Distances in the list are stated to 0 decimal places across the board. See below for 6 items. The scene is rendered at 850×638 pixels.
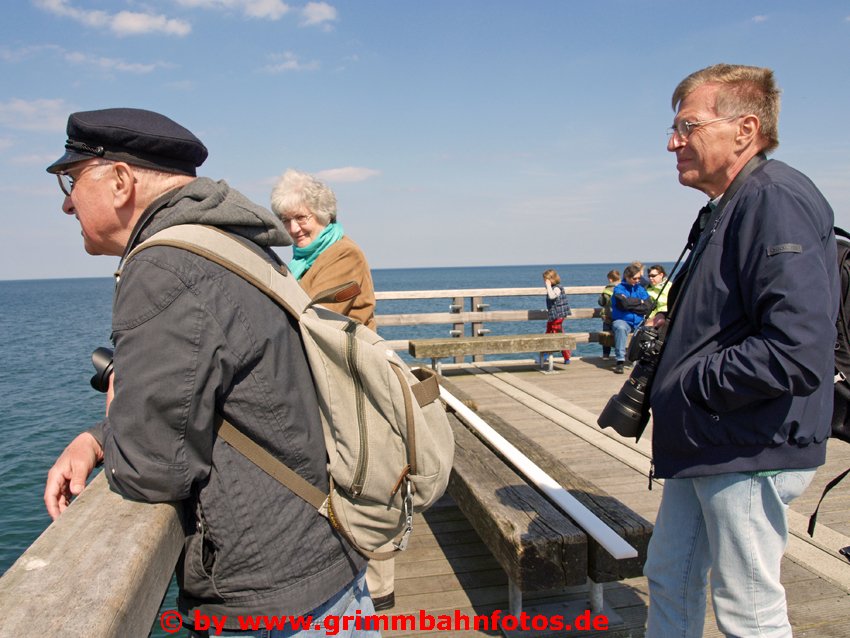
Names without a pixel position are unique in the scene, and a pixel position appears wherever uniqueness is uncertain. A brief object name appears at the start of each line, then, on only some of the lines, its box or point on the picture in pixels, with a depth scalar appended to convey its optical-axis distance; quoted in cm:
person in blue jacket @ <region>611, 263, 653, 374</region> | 901
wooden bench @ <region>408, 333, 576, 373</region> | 824
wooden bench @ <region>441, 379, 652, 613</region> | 248
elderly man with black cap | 125
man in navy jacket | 174
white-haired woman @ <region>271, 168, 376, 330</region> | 311
